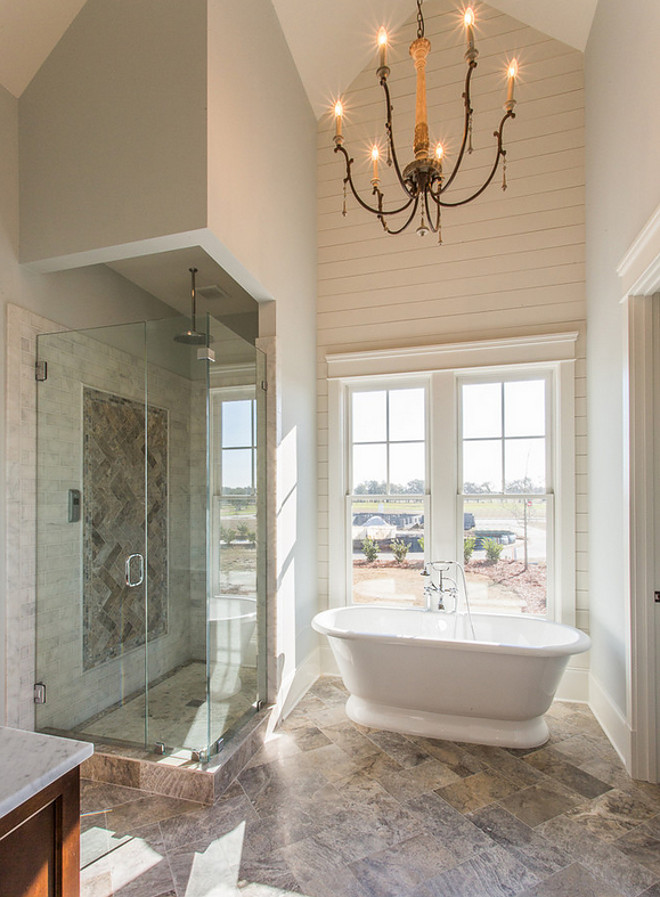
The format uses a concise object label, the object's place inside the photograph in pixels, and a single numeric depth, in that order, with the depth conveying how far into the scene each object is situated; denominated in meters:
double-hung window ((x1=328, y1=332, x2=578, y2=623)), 3.30
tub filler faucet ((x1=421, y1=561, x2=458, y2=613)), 3.37
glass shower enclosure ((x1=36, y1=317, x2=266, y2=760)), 2.45
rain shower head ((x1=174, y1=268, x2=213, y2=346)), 2.43
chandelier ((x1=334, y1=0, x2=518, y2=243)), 1.77
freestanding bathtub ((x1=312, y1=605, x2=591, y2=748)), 2.56
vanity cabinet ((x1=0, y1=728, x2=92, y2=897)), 0.90
